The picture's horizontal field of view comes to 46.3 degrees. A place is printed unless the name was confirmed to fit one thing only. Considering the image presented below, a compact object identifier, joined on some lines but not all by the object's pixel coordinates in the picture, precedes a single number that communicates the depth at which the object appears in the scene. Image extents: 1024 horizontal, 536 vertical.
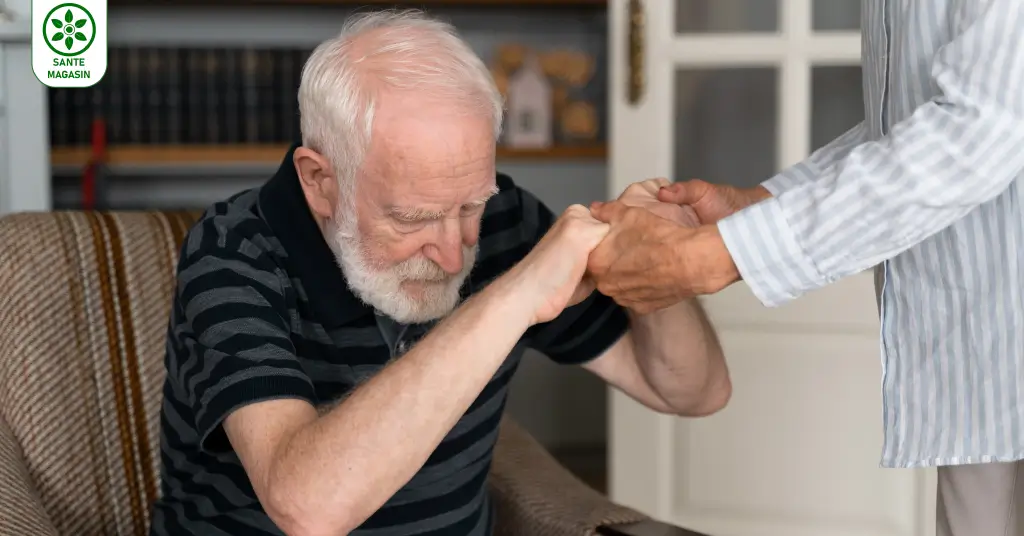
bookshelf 3.30
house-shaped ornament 3.54
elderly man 1.14
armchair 1.53
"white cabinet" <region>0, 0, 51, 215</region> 2.57
